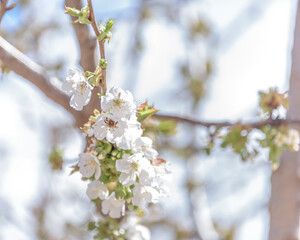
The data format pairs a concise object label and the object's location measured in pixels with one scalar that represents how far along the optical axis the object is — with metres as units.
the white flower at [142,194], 0.90
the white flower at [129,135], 0.88
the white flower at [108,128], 0.87
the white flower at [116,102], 0.87
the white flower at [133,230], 0.98
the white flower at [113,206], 0.92
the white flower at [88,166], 0.89
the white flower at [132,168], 0.88
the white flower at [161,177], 0.90
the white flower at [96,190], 0.90
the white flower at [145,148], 0.89
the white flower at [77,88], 0.87
